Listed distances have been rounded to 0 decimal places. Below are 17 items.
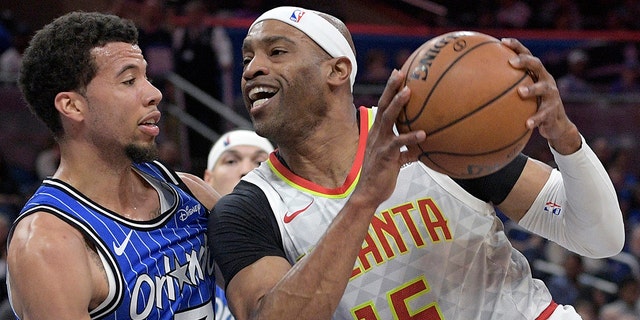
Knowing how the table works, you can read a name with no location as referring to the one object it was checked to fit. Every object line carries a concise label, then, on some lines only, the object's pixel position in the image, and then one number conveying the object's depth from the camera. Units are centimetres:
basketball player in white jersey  271
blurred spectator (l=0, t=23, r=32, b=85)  815
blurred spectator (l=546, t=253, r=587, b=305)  805
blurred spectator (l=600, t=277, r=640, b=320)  786
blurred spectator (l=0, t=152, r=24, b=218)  757
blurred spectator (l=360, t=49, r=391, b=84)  1035
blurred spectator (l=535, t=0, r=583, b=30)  1307
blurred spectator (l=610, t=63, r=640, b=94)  1104
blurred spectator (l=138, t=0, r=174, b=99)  861
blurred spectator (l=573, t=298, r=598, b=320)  785
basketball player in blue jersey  296
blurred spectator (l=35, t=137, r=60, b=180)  808
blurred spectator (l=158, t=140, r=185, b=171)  820
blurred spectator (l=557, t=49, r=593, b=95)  1117
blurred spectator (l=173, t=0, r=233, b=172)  884
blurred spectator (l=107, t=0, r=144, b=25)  882
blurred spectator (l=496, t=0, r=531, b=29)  1280
